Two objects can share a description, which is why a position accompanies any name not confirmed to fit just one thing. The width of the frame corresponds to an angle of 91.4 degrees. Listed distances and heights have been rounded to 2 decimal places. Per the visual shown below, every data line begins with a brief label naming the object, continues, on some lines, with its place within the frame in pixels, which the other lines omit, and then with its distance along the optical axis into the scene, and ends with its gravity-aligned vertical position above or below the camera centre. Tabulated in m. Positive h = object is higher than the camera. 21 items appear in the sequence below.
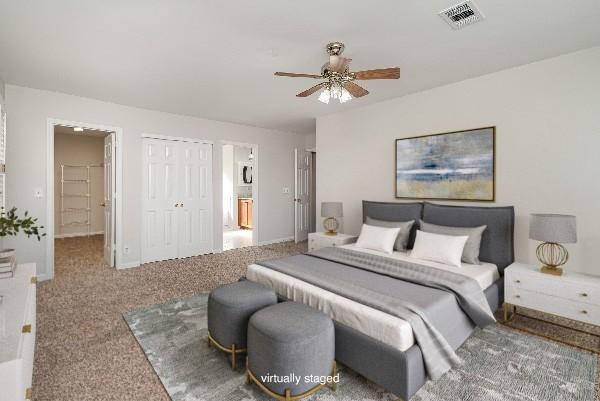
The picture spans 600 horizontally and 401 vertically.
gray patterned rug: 1.79 -1.19
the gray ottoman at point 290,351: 1.61 -0.88
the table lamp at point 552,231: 2.48 -0.29
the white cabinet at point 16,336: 1.24 -0.70
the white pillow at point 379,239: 3.45 -0.50
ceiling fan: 2.39 +1.03
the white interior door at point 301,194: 6.57 +0.07
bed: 1.70 -0.75
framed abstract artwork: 3.39 +0.40
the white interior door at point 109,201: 4.54 -0.06
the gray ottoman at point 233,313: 2.03 -0.82
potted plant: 2.00 -0.19
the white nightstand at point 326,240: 4.33 -0.64
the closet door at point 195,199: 5.21 -0.04
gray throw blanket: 1.82 -0.69
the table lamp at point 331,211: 4.55 -0.21
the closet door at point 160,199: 4.81 -0.04
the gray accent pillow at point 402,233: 3.59 -0.44
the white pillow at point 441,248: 2.91 -0.52
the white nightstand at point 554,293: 2.33 -0.81
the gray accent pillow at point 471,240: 2.99 -0.44
